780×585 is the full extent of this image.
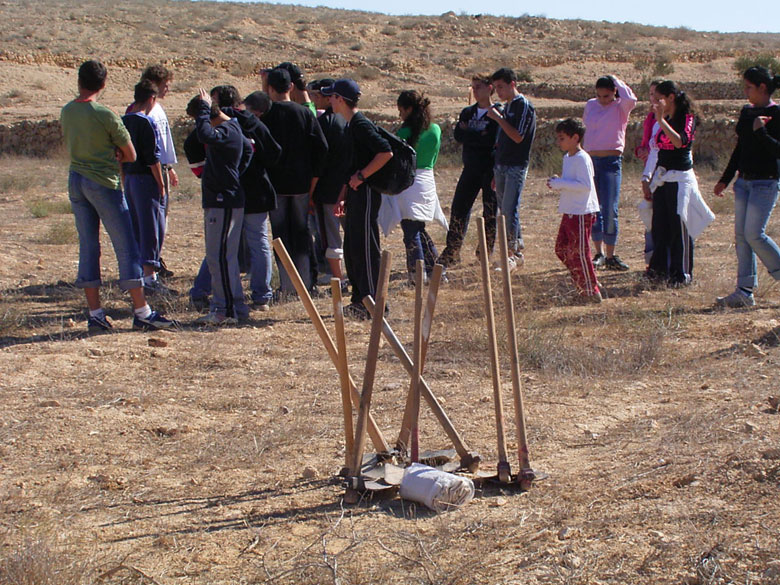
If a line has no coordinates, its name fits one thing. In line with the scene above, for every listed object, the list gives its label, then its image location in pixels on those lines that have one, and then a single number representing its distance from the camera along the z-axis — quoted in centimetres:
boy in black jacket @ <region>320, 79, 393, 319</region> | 568
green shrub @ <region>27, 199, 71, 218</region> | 1089
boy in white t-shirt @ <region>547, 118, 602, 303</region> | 621
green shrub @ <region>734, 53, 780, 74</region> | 2542
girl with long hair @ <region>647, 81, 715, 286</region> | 653
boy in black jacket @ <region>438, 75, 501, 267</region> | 744
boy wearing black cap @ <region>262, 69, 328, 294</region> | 636
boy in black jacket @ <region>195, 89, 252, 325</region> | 570
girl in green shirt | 670
